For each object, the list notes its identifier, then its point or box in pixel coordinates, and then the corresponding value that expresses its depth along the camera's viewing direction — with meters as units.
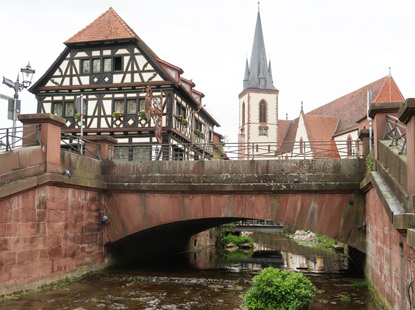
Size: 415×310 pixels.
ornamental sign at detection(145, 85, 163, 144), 23.44
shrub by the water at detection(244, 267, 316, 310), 9.12
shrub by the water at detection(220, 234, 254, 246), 30.31
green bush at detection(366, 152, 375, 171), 11.38
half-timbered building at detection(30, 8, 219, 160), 25.00
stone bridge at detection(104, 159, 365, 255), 13.70
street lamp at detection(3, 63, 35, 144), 13.64
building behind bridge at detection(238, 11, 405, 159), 47.28
